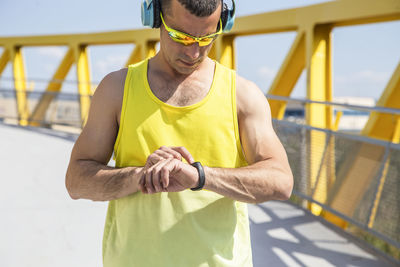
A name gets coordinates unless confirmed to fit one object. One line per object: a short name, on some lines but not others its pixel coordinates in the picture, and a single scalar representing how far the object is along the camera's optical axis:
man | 1.55
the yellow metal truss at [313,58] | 5.83
